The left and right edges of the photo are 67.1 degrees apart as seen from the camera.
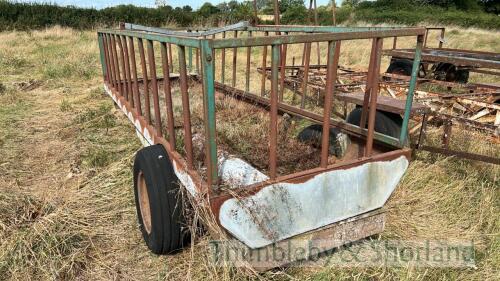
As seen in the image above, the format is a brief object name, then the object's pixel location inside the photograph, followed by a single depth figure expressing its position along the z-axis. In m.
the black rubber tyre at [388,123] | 2.97
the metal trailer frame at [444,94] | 3.39
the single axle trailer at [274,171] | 1.88
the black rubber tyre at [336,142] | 2.97
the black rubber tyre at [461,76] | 6.78
